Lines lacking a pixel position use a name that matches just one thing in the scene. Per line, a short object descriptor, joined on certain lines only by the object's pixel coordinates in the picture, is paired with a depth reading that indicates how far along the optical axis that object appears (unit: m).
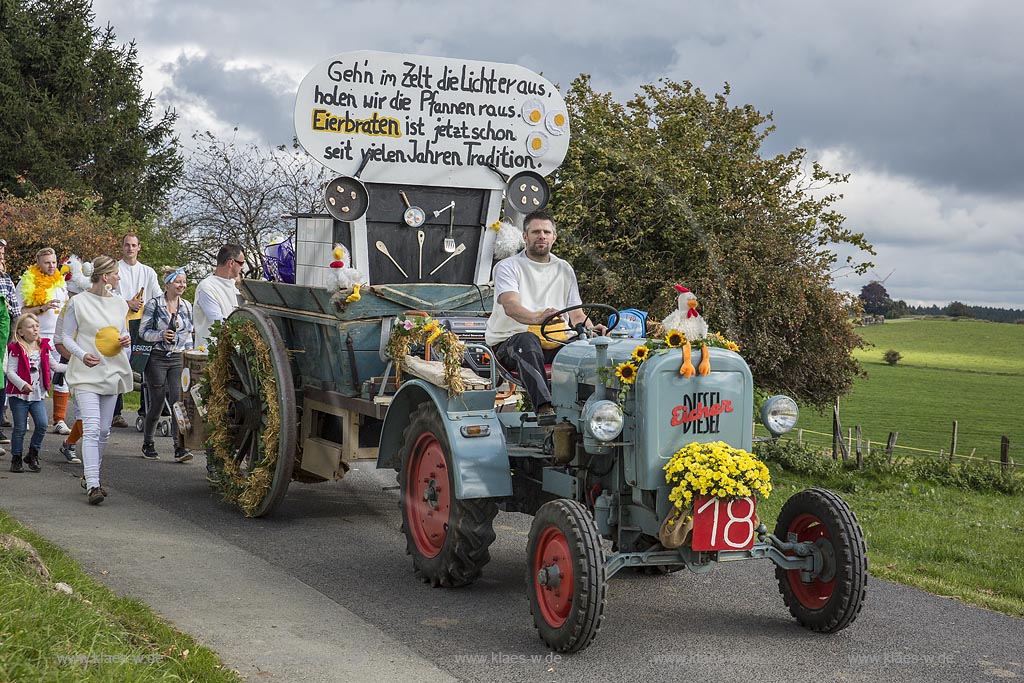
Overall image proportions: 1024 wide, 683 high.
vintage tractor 5.26
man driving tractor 6.25
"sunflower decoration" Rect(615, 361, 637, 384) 5.32
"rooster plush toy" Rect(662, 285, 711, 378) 5.37
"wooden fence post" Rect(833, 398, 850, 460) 14.62
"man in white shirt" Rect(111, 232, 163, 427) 11.73
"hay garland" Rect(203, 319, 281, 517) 7.58
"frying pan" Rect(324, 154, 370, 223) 8.05
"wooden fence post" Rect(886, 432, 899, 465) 14.61
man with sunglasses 9.81
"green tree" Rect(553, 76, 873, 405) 17.20
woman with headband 10.05
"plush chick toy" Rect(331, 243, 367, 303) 7.16
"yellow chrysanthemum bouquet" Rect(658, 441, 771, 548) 5.05
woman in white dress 8.21
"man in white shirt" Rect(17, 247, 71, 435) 11.30
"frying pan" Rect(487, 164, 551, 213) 8.54
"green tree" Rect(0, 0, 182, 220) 32.97
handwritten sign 7.97
